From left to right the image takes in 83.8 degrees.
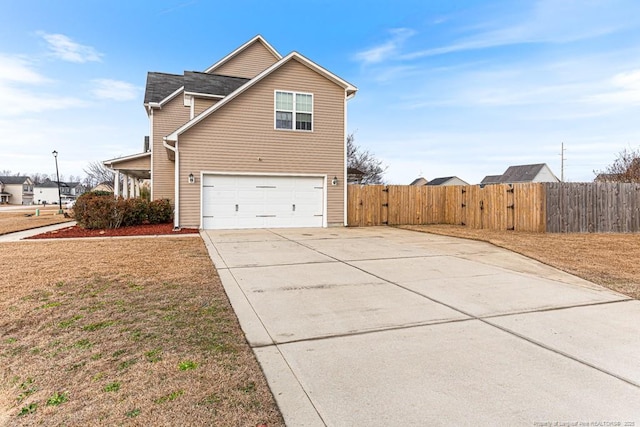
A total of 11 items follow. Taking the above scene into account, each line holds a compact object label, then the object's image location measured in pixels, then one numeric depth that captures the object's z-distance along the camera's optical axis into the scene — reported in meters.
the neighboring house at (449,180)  55.44
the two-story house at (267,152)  13.51
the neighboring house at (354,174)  18.12
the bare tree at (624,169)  19.22
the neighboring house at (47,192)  80.38
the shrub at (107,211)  13.02
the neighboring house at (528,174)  43.66
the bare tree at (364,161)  35.16
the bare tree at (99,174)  47.75
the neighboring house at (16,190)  75.94
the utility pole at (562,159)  44.84
